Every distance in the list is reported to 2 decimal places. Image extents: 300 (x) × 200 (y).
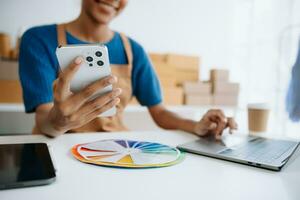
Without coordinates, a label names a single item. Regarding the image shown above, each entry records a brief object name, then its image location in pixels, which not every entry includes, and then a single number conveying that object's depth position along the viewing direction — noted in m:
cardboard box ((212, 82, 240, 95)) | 2.00
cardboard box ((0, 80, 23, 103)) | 1.51
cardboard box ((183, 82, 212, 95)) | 1.91
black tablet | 0.34
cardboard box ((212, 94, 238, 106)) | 2.02
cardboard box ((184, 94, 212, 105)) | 1.91
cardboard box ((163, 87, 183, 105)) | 1.83
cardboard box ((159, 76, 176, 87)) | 1.85
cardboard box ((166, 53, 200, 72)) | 1.90
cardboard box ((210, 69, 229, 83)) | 2.00
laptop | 0.49
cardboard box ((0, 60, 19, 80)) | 1.52
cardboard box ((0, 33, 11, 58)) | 1.66
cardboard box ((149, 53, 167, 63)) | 1.92
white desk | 0.34
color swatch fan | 0.45
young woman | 0.54
